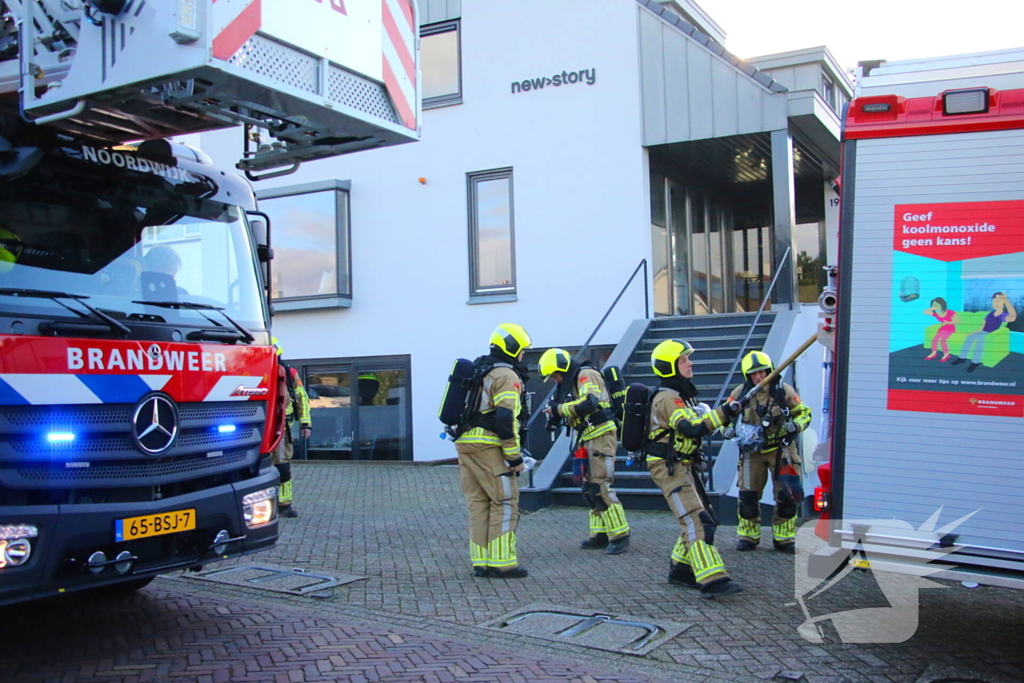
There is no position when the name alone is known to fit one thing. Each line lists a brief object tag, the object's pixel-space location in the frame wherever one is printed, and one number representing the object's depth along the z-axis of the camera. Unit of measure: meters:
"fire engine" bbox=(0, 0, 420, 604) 4.51
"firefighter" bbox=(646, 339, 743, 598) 6.42
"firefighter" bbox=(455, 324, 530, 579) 7.24
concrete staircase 10.28
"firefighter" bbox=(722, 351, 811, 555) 8.01
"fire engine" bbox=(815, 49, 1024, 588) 4.95
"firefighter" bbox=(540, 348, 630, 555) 8.07
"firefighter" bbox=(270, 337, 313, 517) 9.94
